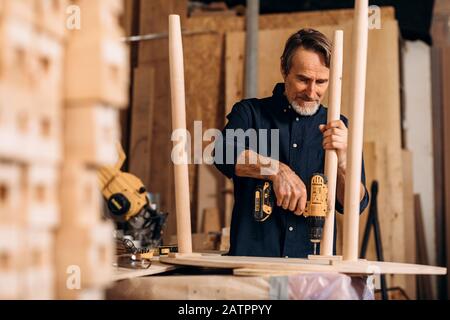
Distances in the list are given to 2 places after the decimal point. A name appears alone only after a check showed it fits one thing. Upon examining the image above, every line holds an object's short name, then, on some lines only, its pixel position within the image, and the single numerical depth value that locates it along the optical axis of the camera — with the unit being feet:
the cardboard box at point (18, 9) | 4.58
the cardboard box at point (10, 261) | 4.53
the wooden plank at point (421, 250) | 22.67
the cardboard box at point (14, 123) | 4.48
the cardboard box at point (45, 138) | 4.71
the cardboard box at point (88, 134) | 4.92
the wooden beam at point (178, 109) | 8.79
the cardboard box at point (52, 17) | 4.85
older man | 10.80
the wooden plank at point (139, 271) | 8.09
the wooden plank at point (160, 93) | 22.67
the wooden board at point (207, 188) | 22.38
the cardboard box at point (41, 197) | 4.71
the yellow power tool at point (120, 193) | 15.78
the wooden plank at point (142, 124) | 22.84
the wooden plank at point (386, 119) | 20.70
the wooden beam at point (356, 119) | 7.75
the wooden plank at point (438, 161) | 23.54
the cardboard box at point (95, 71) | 4.91
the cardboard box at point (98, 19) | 5.04
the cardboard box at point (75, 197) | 4.97
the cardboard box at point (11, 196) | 4.57
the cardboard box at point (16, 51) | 4.51
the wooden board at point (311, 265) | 7.62
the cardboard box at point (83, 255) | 4.94
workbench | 7.23
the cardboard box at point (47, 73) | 4.78
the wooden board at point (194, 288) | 7.30
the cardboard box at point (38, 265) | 4.75
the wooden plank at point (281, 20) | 22.05
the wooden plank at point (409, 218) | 21.20
